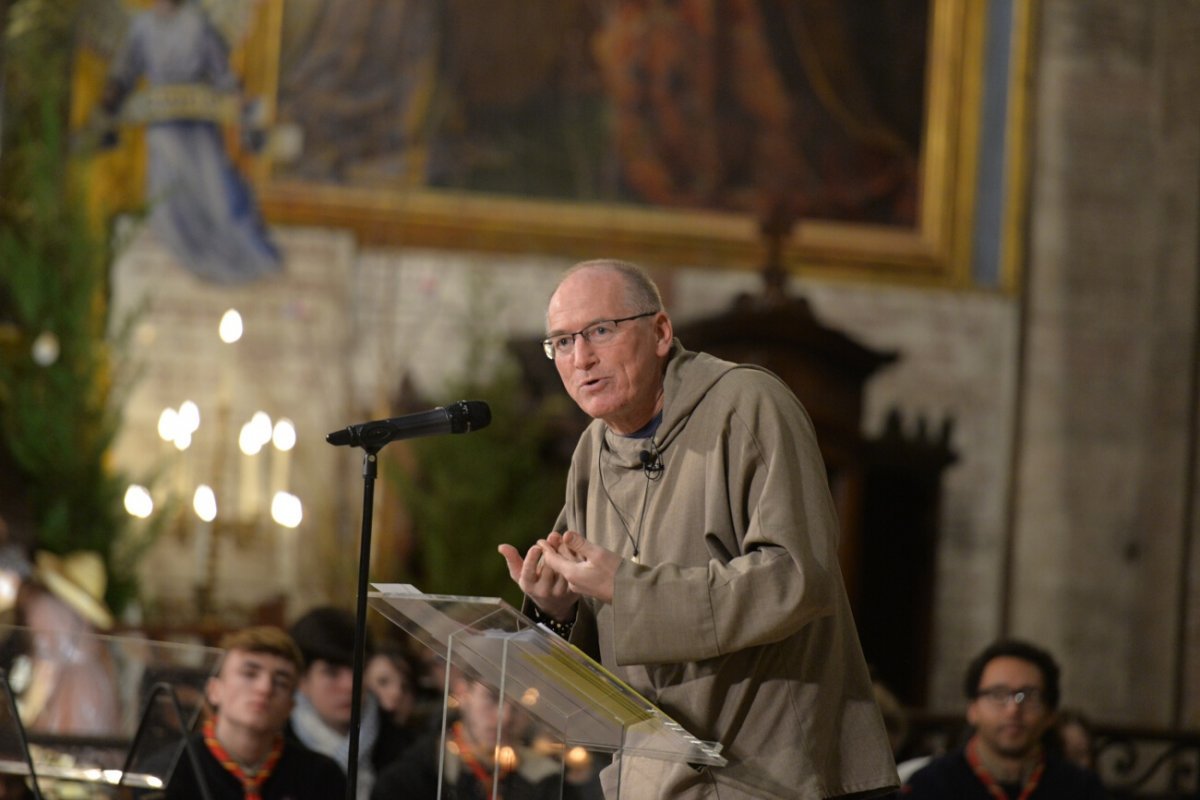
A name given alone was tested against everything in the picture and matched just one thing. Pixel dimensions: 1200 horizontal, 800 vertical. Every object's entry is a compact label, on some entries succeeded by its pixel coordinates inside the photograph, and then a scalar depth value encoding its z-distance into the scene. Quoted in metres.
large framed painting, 21.14
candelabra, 14.64
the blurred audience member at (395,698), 11.73
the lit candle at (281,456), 14.68
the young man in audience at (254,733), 9.78
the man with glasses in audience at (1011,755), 10.85
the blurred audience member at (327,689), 11.37
